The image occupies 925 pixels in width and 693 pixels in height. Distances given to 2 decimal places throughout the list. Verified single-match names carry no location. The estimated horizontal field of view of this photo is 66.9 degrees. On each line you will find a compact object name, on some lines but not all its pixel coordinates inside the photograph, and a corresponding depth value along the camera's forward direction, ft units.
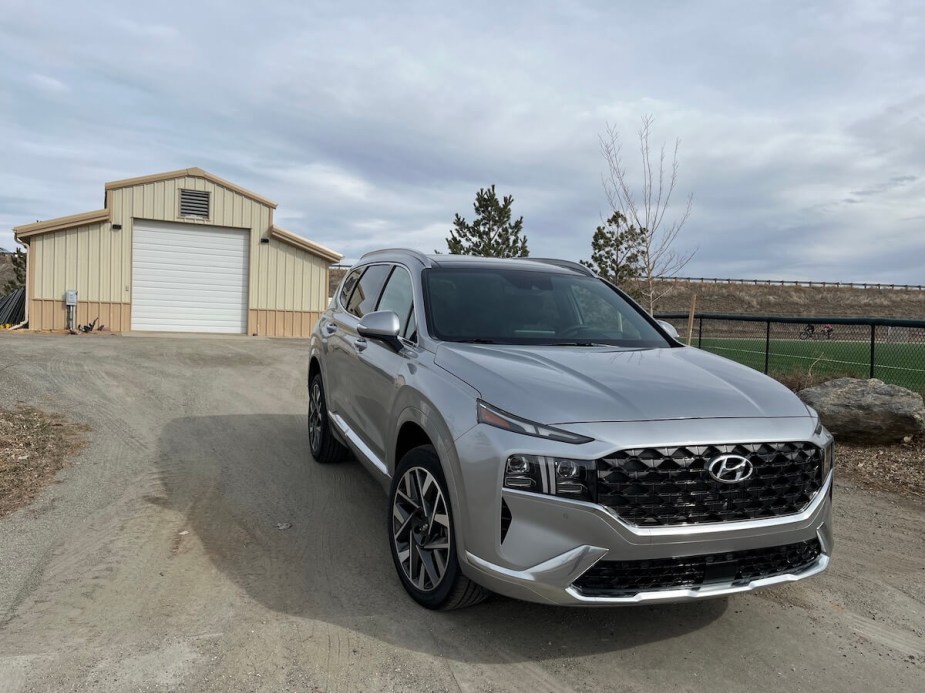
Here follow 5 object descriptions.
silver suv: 9.10
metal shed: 62.13
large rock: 22.67
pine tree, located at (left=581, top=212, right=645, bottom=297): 73.00
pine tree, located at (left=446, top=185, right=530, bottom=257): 90.43
